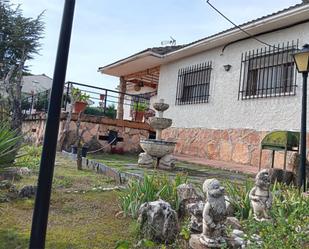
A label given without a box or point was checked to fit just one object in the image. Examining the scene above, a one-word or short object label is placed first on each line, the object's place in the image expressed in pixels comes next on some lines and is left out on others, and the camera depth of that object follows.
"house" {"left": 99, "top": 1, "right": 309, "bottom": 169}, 5.76
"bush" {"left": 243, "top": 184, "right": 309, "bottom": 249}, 1.78
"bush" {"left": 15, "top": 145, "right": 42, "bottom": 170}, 4.75
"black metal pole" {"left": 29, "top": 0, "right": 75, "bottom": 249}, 1.14
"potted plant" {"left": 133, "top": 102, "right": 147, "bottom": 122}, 9.83
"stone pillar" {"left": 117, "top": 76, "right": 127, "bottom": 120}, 9.97
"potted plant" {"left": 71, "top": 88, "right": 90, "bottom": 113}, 7.99
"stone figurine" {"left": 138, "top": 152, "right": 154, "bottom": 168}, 5.09
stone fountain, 5.03
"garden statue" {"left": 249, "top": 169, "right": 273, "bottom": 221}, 2.23
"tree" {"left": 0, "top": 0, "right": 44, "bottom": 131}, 14.22
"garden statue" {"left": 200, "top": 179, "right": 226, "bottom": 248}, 1.99
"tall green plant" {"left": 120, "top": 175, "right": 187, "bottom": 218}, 2.66
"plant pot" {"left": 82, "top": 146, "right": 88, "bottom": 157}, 6.28
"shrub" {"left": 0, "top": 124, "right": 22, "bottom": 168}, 2.46
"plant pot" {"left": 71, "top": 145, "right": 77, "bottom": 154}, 6.65
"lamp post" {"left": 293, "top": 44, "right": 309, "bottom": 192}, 3.50
